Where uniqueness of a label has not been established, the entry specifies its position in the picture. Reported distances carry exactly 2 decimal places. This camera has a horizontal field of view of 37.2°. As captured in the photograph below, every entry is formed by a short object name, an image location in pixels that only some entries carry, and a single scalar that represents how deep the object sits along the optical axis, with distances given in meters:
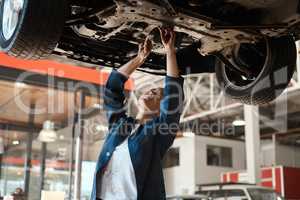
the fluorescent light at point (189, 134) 15.12
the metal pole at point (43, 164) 7.70
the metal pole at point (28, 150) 7.79
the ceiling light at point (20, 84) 6.95
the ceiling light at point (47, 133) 8.08
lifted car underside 2.77
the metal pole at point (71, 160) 7.09
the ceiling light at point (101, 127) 7.62
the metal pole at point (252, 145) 11.31
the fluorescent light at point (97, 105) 7.41
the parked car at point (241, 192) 8.92
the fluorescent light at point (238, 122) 14.58
